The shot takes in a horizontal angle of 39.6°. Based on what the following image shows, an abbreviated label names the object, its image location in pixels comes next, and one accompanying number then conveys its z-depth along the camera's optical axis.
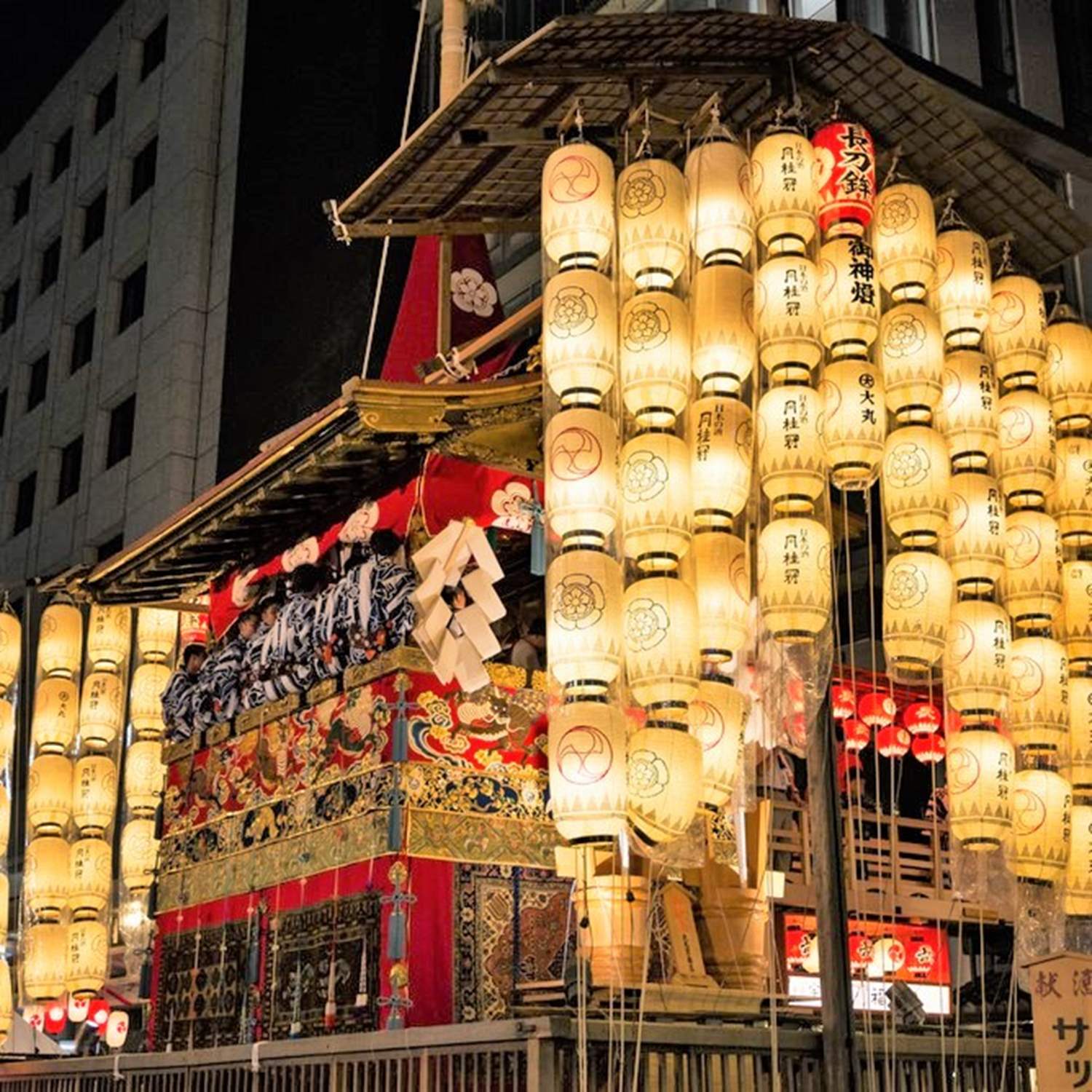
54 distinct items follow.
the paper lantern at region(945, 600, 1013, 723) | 7.56
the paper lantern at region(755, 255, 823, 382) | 6.95
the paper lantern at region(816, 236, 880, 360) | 7.25
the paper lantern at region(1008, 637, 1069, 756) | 7.81
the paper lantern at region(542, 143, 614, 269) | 7.18
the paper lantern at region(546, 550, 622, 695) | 6.59
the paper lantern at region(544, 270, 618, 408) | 6.96
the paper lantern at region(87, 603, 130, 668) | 12.14
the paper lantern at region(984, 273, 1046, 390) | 8.36
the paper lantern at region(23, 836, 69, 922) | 11.11
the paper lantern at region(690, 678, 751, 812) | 6.89
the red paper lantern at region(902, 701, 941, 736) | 15.73
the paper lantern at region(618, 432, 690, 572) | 6.73
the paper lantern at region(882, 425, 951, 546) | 7.33
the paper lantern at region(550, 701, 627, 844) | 6.43
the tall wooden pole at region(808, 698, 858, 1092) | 6.76
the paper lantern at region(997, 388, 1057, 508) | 8.14
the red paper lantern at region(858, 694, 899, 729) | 15.39
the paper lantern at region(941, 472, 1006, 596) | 7.66
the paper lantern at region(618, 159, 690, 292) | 7.09
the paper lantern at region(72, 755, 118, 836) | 11.47
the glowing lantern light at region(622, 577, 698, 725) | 6.56
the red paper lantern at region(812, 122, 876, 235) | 7.39
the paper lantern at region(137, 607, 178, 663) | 12.50
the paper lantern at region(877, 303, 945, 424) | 7.38
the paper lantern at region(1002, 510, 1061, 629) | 7.97
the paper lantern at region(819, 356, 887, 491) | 7.15
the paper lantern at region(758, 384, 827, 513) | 6.90
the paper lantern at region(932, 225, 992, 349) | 7.93
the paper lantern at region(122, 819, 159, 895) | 11.96
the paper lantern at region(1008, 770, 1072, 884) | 7.64
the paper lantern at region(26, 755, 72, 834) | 11.42
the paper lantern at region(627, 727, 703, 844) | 6.46
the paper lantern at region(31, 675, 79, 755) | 11.68
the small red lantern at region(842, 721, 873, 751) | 15.53
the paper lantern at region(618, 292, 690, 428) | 6.92
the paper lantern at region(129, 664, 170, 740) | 12.21
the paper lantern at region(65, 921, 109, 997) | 10.92
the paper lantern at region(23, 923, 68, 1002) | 10.96
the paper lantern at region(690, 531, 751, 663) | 6.87
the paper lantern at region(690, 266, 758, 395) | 6.97
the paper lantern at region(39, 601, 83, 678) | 11.91
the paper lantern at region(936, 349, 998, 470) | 7.81
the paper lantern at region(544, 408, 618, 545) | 6.82
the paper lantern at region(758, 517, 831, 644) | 6.82
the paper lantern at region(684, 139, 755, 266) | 7.10
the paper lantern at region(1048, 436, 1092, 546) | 8.44
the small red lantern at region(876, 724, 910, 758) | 15.52
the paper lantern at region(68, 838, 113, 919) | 11.19
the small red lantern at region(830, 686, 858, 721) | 14.74
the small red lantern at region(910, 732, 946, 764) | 15.80
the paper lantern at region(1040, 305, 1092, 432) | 8.61
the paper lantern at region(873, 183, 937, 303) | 7.54
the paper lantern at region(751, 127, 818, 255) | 7.10
